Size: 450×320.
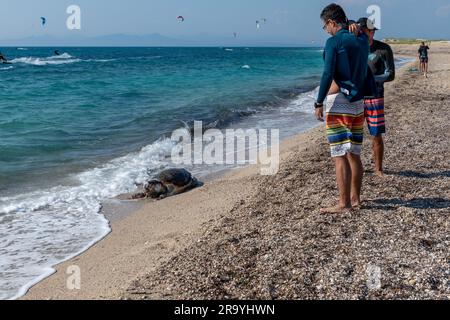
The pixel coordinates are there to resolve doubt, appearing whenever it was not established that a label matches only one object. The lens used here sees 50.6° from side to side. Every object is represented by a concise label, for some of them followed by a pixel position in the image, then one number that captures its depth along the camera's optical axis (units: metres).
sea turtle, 7.70
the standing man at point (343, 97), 4.51
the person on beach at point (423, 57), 24.01
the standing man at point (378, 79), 5.94
